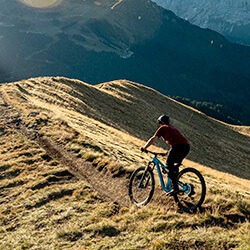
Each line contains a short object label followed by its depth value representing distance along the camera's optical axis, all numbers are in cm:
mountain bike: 1434
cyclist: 1461
